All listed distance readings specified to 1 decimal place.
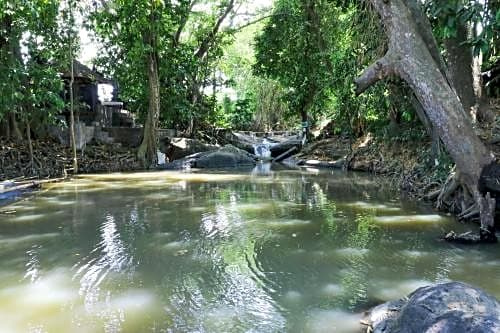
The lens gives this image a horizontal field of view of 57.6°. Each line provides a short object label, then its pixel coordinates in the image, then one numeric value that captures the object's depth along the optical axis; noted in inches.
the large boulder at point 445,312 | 106.8
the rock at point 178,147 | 813.2
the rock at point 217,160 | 738.8
